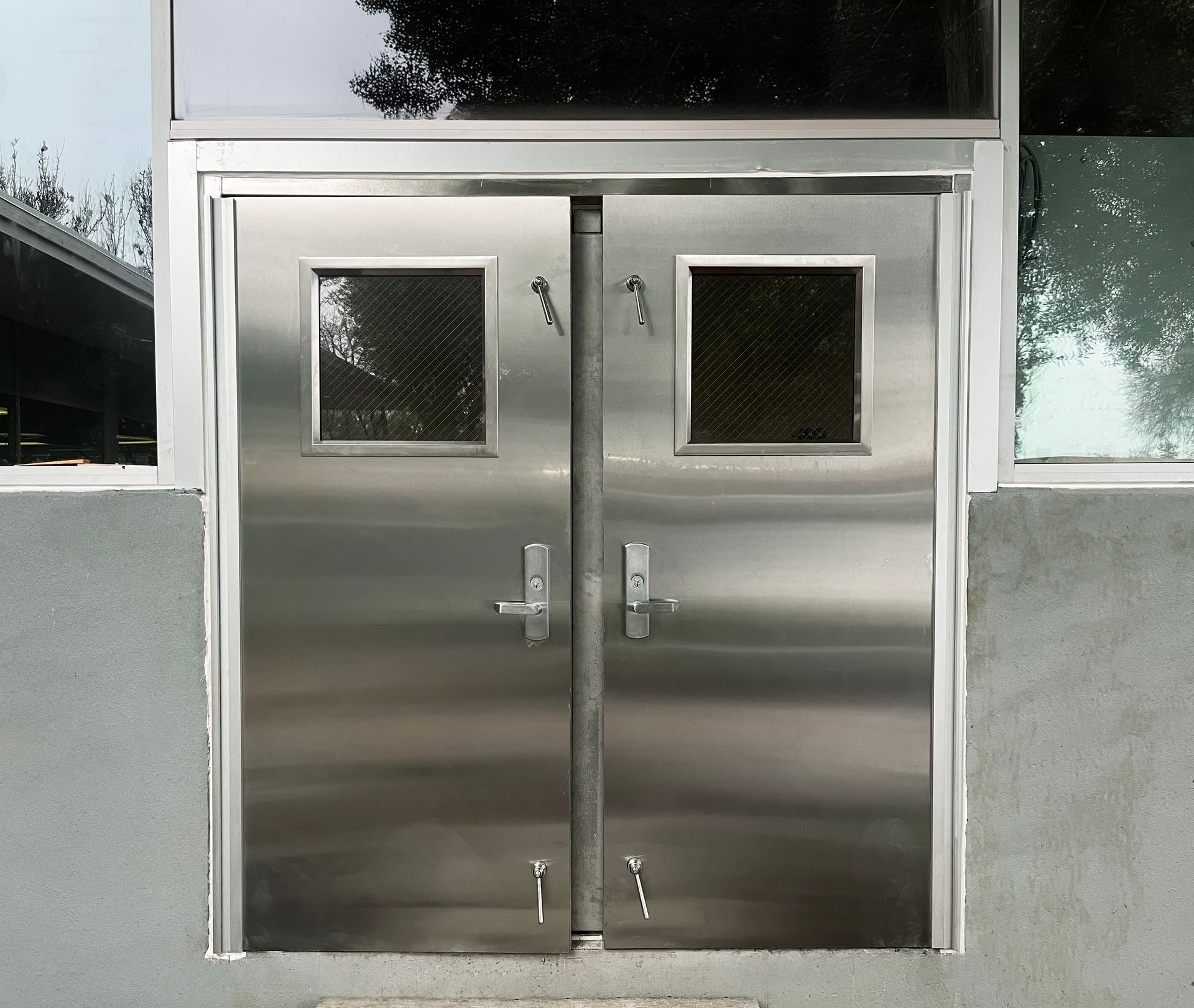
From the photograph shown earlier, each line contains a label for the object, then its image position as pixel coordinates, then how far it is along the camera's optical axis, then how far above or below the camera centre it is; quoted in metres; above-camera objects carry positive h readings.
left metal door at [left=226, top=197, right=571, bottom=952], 1.88 -0.21
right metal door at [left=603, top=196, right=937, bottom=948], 1.89 -0.20
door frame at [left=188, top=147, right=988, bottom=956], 1.87 +0.61
